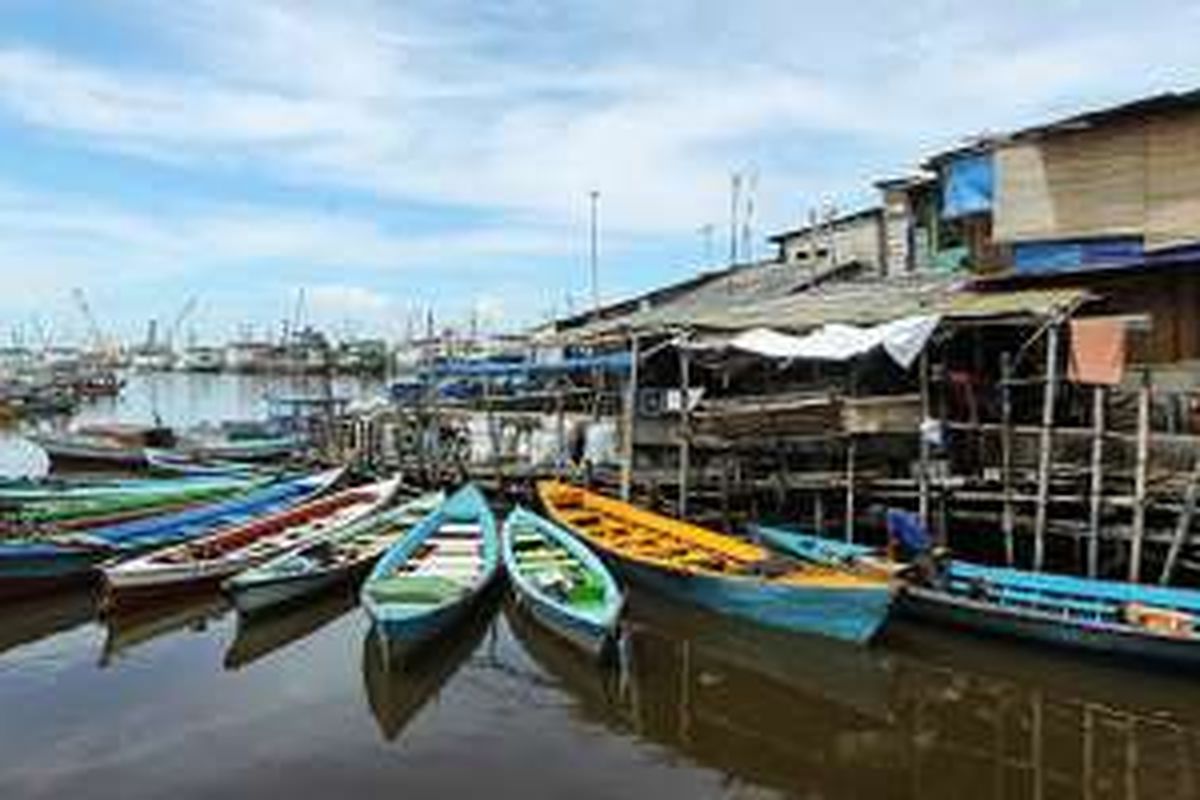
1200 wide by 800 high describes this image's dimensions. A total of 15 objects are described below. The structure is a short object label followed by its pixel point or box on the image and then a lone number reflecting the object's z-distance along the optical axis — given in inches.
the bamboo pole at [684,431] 792.9
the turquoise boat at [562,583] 557.0
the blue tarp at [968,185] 818.2
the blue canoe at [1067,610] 518.3
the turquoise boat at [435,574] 553.0
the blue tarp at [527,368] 973.8
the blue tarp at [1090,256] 679.1
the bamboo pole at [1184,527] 577.9
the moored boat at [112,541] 682.8
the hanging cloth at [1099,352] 628.1
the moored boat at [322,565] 627.8
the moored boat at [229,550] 644.1
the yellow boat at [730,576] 565.3
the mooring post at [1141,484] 588.7
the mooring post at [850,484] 712.7
